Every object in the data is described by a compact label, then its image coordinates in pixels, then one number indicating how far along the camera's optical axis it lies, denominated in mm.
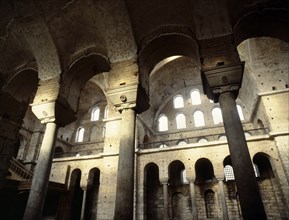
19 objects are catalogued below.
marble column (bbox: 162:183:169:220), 12577
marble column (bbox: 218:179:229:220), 11589
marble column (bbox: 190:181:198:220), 12131
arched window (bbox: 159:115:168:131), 19958
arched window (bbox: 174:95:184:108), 20284
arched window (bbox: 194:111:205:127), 19042
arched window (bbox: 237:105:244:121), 17781
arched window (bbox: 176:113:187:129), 19481
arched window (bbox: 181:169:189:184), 16547
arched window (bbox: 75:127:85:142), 21739
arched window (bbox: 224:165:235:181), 15516
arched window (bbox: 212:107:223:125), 18500
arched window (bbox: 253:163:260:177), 14792
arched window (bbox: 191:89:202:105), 19891
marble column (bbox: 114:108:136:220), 4340
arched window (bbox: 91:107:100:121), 21591
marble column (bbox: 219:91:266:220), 3703
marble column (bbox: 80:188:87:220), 13909
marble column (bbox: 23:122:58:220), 5316
